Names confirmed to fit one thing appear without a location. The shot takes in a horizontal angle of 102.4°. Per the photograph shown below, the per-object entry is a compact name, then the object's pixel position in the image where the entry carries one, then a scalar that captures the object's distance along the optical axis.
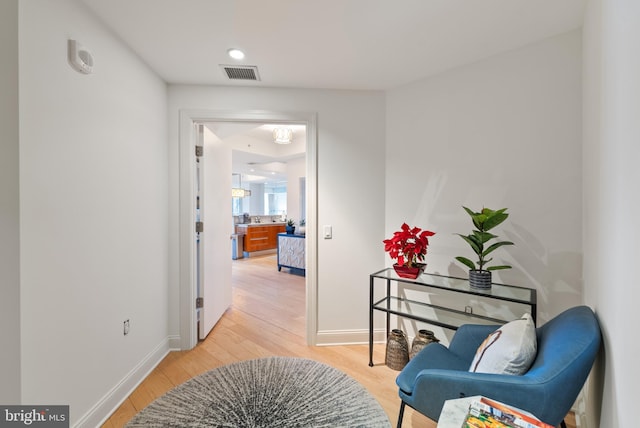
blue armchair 0.91
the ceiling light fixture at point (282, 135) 4.45
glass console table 1.63
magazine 0.69
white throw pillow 1.06
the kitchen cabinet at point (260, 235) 6.59
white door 2.42
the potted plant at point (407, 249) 1.89
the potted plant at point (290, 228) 5.12
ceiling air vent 2.00
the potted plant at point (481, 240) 1.61
